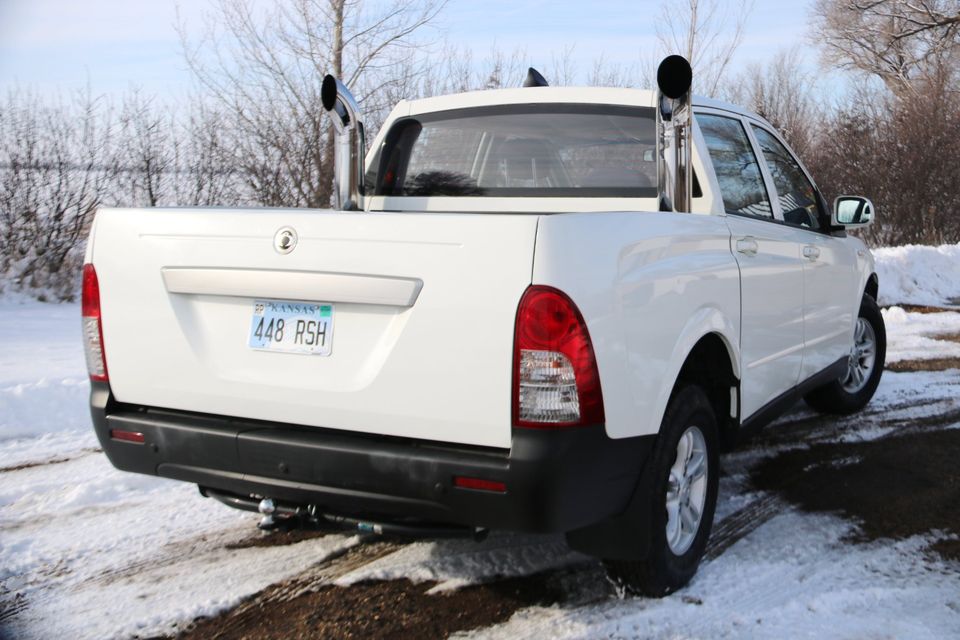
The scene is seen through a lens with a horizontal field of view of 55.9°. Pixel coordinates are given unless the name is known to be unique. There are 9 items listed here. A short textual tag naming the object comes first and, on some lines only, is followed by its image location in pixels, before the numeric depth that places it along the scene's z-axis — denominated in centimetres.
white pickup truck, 267
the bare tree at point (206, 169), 1351
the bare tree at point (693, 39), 2009
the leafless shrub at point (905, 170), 1878
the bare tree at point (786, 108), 2291
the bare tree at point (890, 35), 3353
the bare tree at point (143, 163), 1295
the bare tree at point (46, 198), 1191
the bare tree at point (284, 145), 1444
